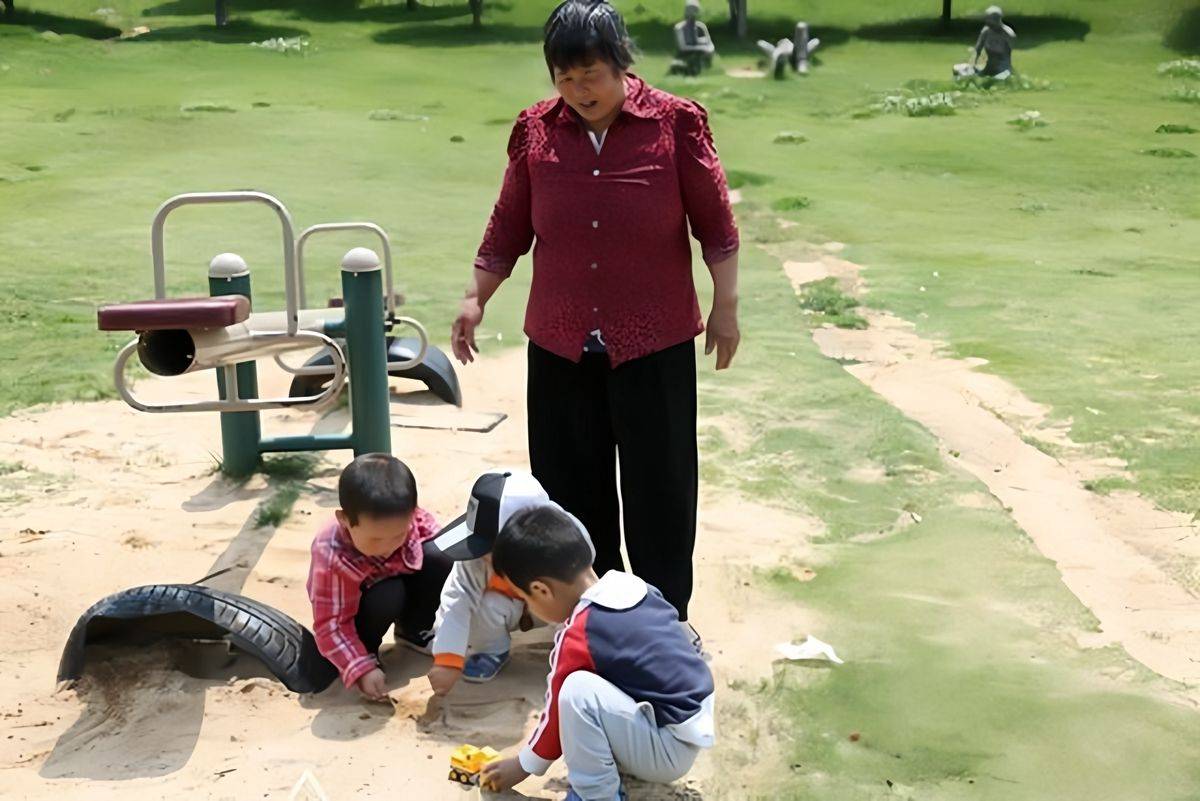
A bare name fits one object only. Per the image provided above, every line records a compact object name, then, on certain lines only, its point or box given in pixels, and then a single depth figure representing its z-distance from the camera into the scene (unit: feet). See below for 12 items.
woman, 11.45
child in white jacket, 11.38
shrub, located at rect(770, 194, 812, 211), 38.52
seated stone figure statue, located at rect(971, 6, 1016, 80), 66.44
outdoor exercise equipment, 12.69
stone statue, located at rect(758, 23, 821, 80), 72.38
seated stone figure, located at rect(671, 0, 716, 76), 73.56
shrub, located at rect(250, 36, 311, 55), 78.33
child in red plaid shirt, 11.54
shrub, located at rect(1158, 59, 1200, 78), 67.31
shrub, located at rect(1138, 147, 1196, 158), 46.65
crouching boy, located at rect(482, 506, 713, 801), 9.53
